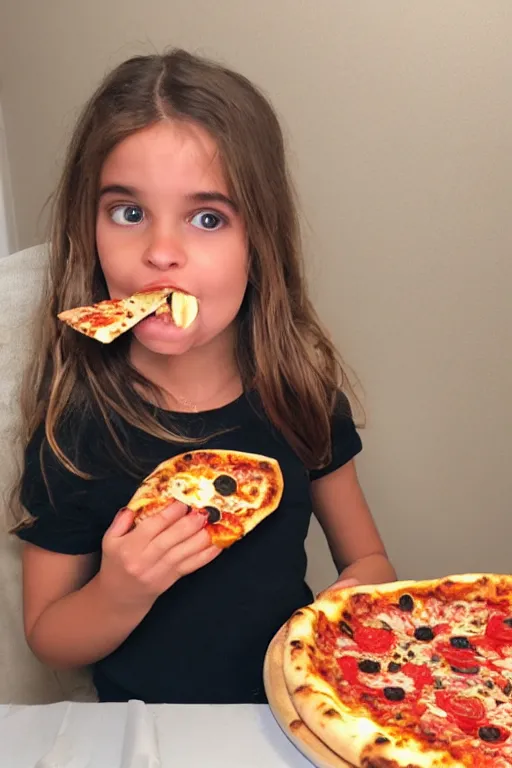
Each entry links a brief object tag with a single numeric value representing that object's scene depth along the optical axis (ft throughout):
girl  3.29
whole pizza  2.54
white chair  3.66
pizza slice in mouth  3.22
